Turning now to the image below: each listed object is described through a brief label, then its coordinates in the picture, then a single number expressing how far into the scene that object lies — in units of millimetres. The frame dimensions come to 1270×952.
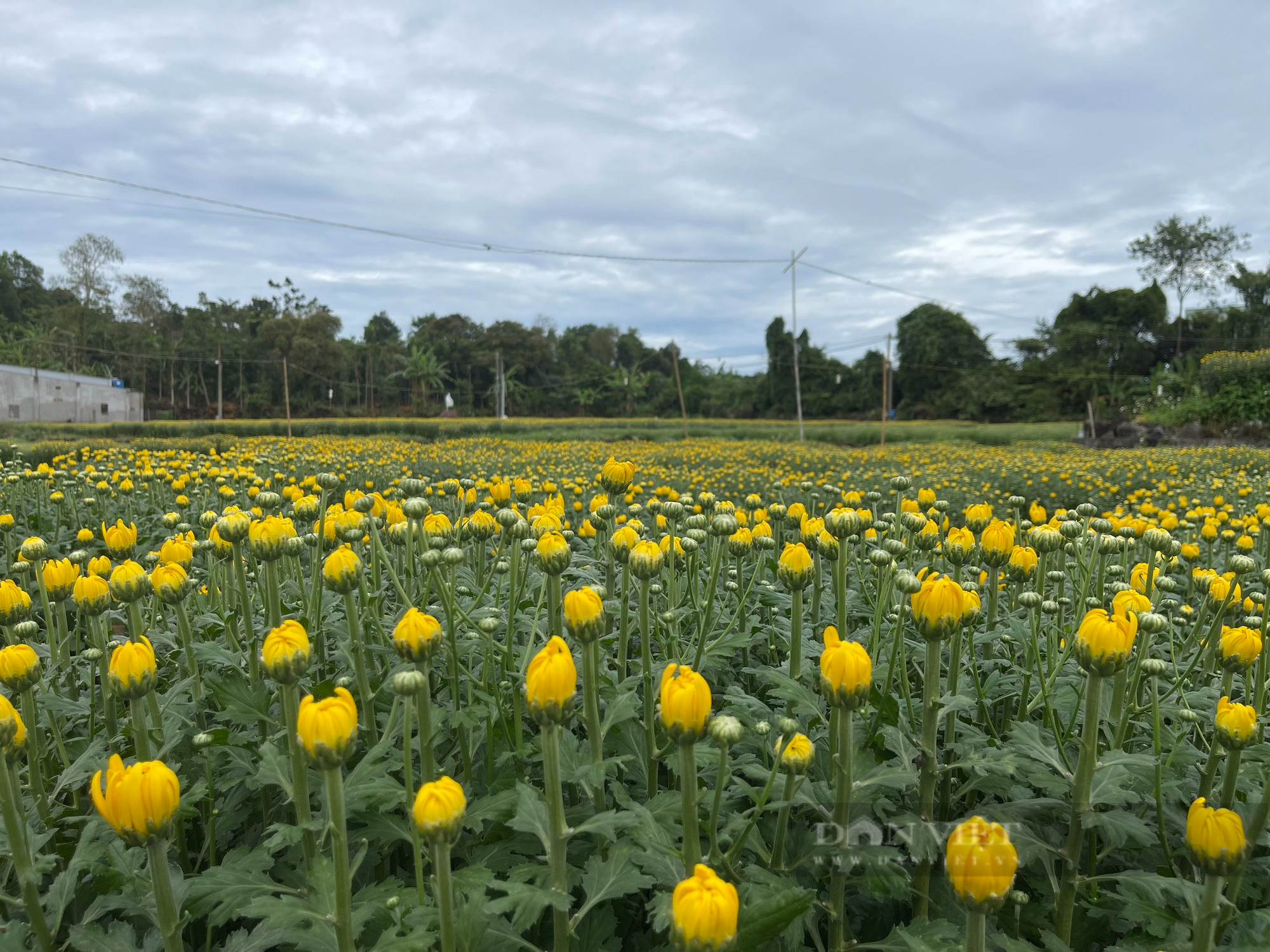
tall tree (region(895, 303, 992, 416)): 52750
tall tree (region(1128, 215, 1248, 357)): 48562
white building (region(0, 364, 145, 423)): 36281
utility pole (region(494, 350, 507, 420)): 41394
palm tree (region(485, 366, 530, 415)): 62469
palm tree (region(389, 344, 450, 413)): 57125
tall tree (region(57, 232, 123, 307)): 48062
